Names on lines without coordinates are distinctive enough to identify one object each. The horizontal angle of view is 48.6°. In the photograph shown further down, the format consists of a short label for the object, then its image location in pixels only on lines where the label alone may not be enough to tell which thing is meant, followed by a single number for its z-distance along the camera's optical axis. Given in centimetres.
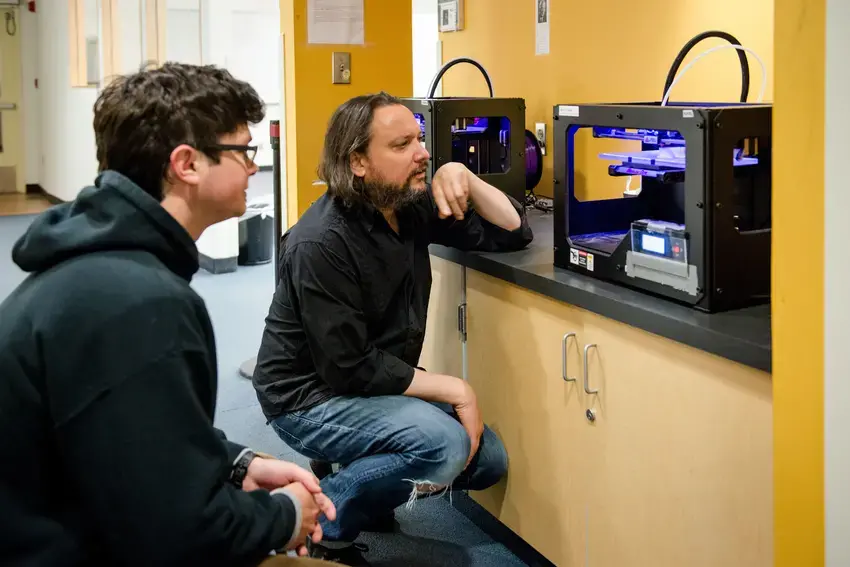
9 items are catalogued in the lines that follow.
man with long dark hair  212
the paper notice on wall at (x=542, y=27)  317
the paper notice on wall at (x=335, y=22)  367
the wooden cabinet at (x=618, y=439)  161
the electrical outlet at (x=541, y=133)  321
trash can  618
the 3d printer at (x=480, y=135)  259
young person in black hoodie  108
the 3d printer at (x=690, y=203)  171
